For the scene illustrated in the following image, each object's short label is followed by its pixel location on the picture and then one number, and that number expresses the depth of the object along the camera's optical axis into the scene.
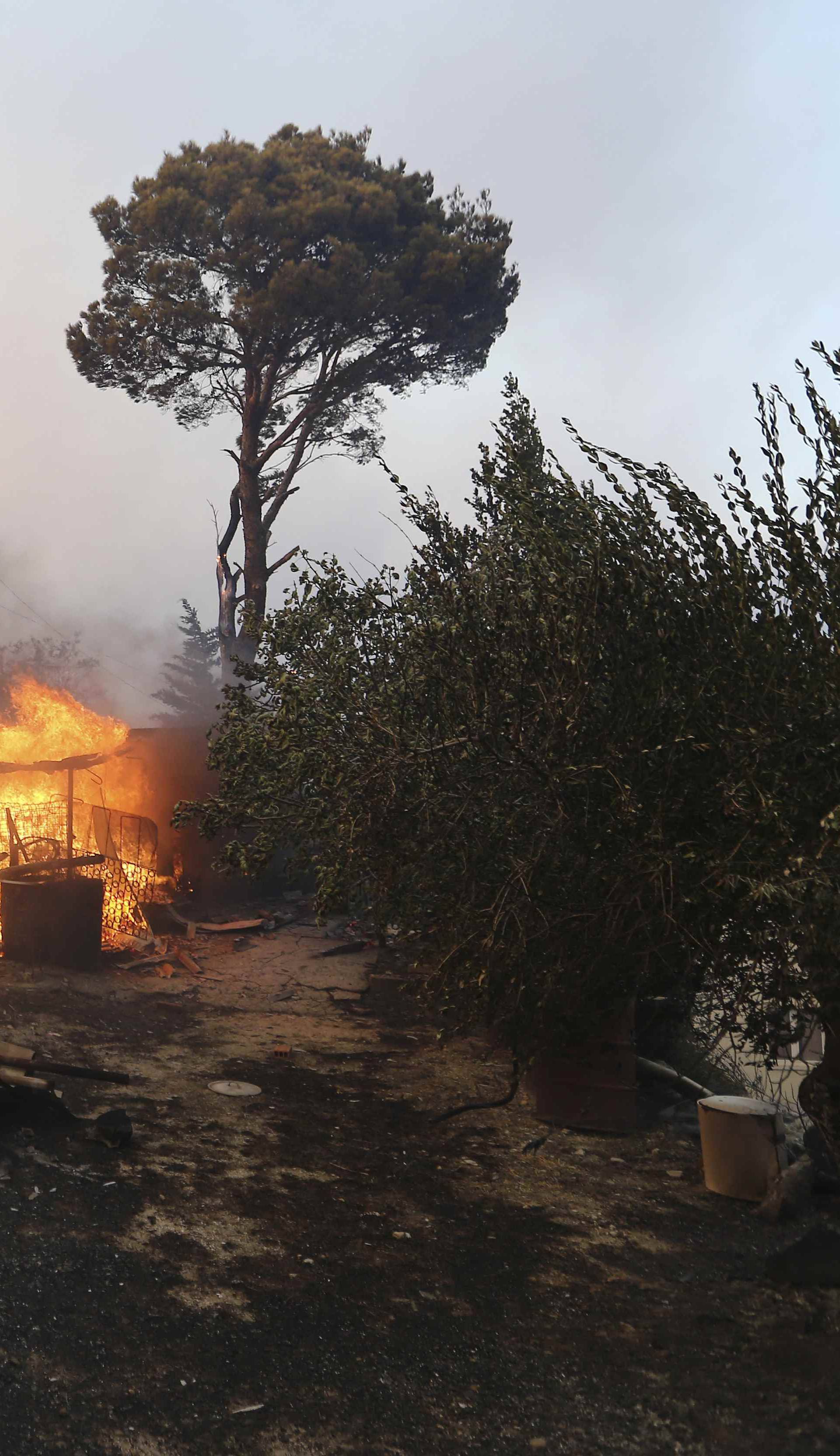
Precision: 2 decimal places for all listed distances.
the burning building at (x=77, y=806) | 15.86
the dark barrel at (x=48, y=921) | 13.10
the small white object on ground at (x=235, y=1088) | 9.36
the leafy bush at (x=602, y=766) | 6.03
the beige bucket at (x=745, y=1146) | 7.39
